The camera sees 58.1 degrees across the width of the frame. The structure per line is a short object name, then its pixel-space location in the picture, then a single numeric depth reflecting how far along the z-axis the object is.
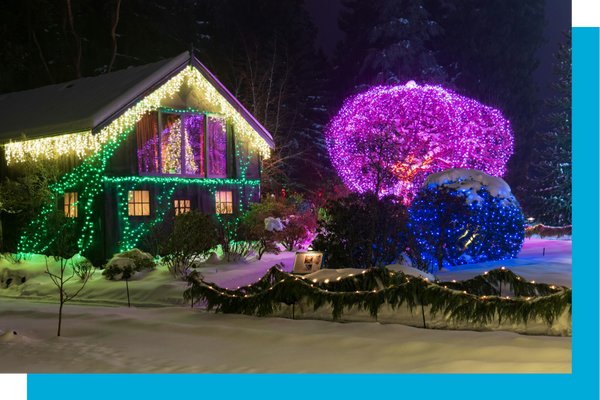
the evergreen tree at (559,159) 22.88
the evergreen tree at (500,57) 26.17
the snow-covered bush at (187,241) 12.65
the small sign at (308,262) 9.88
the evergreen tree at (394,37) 29.64
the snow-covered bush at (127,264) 12.56
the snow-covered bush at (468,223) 12.20
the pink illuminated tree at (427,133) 23.64
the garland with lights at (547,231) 20.89
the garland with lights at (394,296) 6.55
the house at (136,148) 15.16
